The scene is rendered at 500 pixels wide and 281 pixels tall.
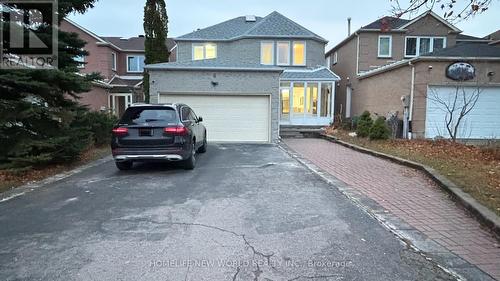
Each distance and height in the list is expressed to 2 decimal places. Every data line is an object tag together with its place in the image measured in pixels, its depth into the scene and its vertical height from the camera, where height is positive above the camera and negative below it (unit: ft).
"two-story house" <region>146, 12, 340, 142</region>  53.83 +5.55
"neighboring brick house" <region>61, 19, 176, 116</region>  94.63 +12.73
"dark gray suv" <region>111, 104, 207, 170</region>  28.81 -2.02
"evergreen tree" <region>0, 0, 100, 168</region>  28.12 -0.14
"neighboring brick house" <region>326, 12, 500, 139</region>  51.21 +6.70
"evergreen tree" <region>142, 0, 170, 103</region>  76.38 +16.97
